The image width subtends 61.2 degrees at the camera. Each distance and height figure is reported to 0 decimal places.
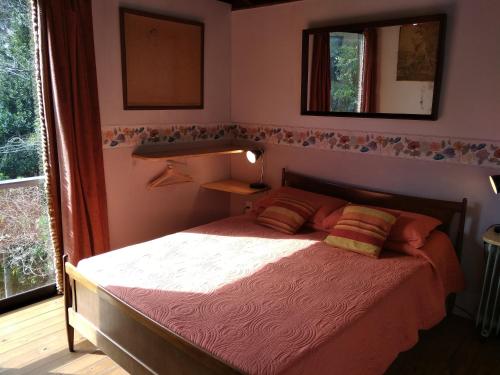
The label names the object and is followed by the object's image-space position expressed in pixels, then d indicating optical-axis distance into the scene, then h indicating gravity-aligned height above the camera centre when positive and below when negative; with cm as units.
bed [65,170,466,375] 172 -92
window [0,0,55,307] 275 -42
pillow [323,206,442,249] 264 -73
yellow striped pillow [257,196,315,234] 307 -77
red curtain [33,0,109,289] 272 -14
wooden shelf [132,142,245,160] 333 -35
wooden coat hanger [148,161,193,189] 353 -58
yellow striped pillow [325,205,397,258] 265 -76
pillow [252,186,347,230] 312 -70
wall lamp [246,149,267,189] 368 -44
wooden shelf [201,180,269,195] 368 -69
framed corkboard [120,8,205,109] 321 +38
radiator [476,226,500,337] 253 -112
